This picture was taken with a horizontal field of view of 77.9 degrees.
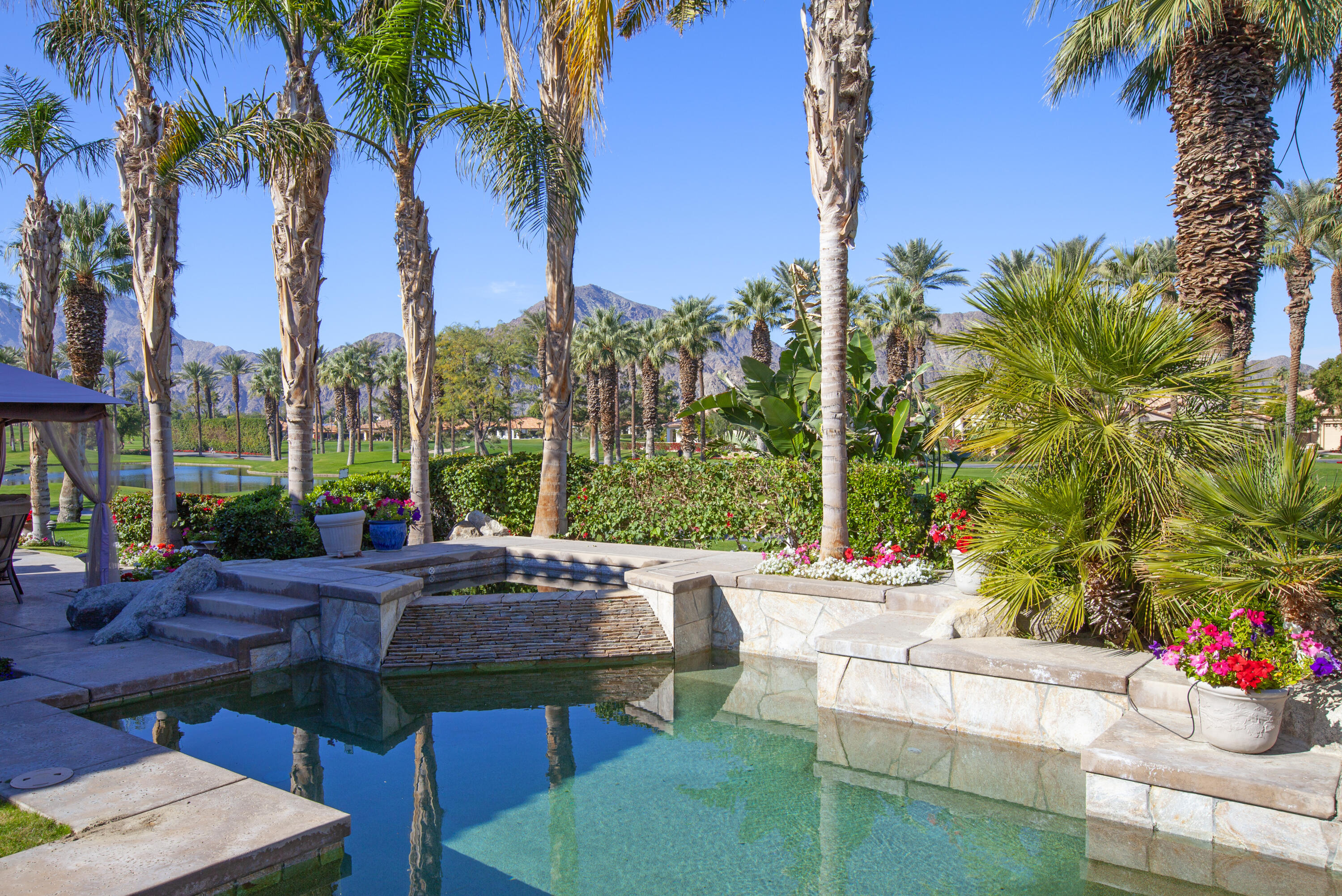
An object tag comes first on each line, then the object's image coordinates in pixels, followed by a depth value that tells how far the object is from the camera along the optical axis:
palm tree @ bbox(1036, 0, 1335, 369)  9.34
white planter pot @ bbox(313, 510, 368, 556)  10.11
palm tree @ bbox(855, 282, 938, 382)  41.88
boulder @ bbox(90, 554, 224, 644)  7.95
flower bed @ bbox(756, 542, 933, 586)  7.89
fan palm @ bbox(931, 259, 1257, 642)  5.65
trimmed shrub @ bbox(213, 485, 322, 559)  10.83
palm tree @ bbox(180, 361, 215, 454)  88.62
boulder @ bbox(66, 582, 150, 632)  8.24
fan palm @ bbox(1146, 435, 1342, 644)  4.57
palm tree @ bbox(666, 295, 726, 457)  47.34
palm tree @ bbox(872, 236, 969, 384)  43.81
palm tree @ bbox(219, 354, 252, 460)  81.25
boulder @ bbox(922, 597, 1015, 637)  6.30
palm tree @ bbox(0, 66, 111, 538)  14.76
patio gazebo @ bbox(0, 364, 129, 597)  7.71
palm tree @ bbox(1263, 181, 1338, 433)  34.31
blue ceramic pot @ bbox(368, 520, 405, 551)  10.74
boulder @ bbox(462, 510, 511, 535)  13.06
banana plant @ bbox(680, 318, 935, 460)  10.56
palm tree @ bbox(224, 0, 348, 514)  11.12
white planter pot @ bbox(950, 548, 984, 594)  6.75
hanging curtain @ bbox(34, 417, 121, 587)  8.92
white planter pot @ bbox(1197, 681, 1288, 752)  4.34
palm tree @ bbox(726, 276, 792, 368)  42.78
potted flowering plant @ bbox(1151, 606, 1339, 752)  4.32
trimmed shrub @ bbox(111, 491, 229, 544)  12.05
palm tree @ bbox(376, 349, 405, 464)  62.69
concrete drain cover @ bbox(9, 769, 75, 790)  4.28
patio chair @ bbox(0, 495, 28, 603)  9.24
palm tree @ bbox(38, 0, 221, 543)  11.34
